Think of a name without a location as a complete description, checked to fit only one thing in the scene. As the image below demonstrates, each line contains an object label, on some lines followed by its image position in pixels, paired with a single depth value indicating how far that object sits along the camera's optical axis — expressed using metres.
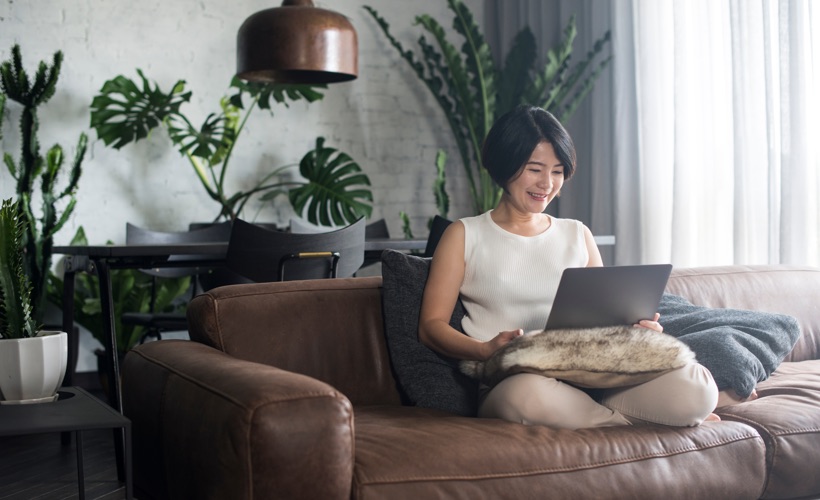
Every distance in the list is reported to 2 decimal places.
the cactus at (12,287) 1.88
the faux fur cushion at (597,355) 1.92
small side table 1.61
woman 2.11
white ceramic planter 1.81
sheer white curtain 3.83
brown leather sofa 1.54
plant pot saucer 1.83
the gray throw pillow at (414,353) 2.16
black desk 3.07
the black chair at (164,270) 3.80
